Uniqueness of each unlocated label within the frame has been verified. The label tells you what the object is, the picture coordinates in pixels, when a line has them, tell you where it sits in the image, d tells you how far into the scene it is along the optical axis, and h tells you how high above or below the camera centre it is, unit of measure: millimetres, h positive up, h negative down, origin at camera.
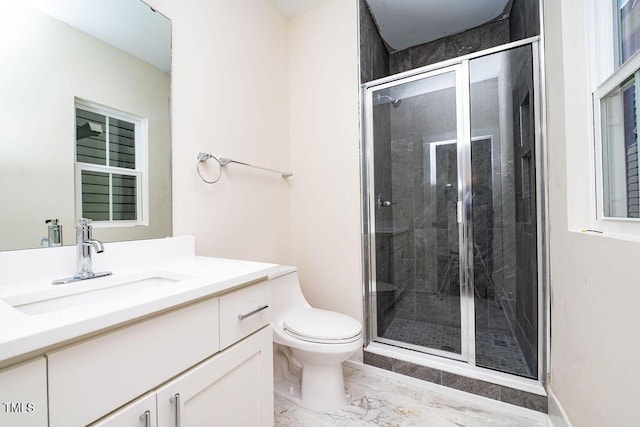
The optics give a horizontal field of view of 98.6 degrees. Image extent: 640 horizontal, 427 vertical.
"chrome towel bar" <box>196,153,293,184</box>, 1395 +310
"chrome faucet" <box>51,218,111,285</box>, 912 -99
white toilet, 1339 -631
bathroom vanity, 476 -289
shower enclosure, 1571 +21
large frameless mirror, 867 +370
